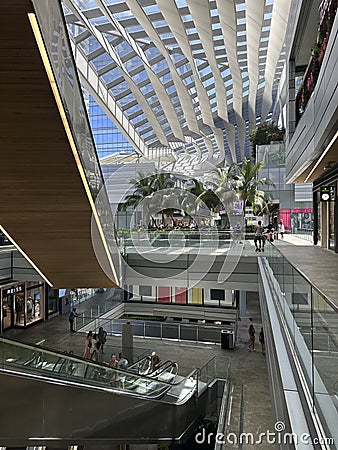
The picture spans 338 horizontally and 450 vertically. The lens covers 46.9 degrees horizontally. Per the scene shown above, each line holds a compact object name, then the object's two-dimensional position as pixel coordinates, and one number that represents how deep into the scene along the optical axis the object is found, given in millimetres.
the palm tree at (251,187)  31781
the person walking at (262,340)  17688
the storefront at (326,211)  17000
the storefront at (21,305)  21531
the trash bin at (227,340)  18312
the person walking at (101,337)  18023
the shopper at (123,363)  13105
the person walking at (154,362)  13516
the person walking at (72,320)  21022
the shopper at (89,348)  15806
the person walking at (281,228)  34412
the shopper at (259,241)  19250
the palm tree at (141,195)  35719
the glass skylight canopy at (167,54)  18516
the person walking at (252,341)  17984
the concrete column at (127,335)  18078
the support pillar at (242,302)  26222
